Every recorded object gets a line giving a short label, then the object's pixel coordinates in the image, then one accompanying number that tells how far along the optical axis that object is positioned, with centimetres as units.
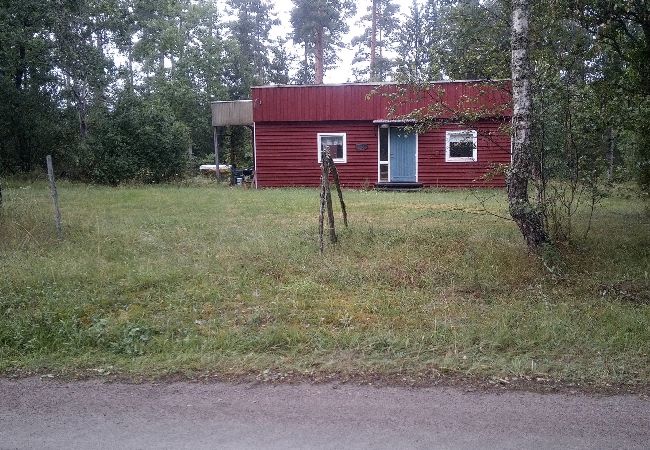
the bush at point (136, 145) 2395
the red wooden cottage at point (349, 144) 2198
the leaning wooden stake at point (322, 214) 870
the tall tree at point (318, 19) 4100
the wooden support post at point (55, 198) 922
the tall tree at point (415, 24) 4350
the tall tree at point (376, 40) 4291
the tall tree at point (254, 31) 4903
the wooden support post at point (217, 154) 2588
